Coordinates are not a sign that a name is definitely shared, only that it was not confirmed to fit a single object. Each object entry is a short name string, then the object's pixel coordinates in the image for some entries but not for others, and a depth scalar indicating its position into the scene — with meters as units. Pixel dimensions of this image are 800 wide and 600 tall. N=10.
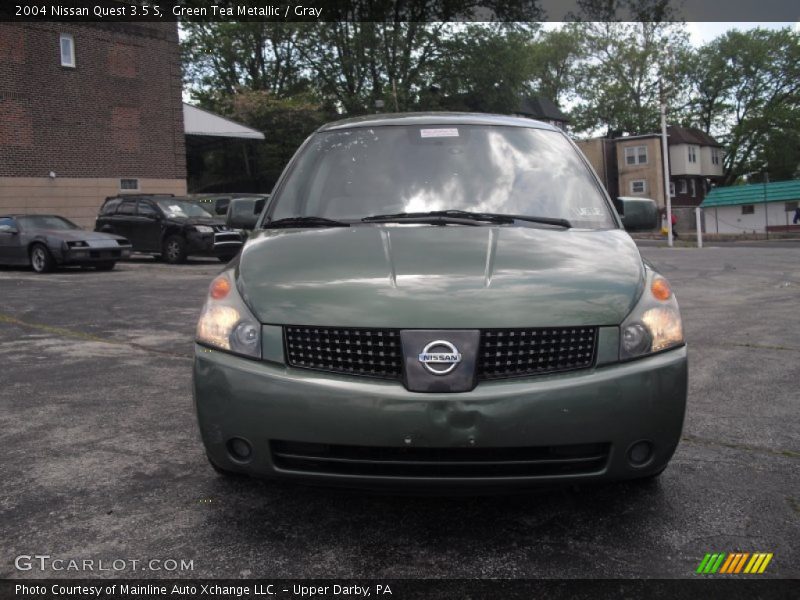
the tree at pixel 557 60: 63.81
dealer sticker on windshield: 4.12
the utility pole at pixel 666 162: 28.11
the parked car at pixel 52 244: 14.98
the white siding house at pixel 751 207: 49.53
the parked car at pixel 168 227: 16.92
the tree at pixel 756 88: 58.47
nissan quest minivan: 2.47
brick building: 24.03
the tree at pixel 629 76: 58.56
